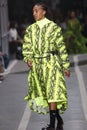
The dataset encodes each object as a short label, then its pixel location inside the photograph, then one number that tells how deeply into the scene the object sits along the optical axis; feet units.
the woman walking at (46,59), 31.60
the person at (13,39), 84.17
